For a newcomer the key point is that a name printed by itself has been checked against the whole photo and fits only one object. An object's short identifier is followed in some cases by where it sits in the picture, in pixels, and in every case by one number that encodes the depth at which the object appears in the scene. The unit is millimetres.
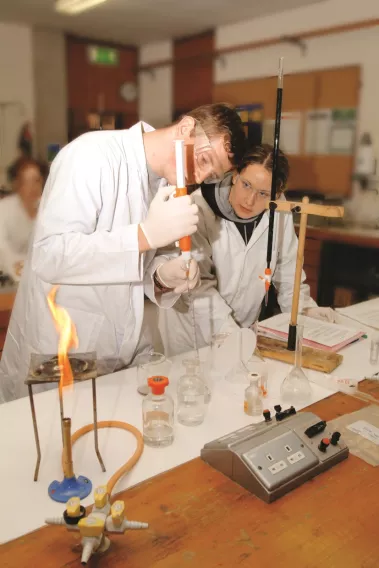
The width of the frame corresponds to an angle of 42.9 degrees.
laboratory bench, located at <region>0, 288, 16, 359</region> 2381
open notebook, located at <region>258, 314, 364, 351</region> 1445
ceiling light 3453
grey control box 801
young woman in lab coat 1703
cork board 3559
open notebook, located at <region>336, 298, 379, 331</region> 1744
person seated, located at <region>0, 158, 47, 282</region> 2637
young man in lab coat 1139
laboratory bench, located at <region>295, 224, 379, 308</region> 3416
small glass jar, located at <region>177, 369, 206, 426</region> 1040
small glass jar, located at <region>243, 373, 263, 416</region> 1073
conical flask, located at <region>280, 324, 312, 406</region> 1140
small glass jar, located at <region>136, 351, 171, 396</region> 1185
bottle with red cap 948
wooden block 1305
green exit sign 4309
